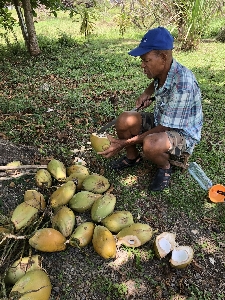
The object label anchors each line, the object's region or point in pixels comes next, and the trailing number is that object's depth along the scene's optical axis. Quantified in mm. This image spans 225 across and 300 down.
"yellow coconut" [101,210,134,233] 1577
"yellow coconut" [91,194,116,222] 1601
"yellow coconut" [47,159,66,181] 1851
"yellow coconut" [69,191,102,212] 1655
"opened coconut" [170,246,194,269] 1469
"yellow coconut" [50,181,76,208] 1651
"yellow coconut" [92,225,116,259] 1436
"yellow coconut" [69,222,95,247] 1469
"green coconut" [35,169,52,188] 1814
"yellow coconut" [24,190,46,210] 1601
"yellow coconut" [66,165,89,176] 1894
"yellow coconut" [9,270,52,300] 1207
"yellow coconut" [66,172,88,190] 1784
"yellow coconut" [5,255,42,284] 1332
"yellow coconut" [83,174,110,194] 1764
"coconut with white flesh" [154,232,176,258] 1509
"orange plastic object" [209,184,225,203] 1884
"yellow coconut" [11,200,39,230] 1516
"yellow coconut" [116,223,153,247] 1524
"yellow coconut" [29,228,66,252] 1415
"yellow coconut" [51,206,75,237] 1515
